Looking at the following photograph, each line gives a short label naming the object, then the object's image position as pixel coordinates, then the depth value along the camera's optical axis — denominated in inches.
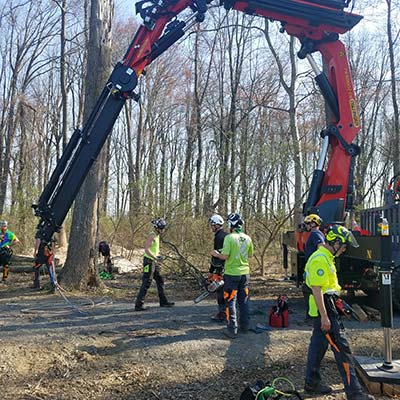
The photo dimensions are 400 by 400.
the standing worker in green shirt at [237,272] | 280.5
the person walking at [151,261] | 344.8
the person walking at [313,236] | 263.4
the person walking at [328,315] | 180.4
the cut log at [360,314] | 327.9
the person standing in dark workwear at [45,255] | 271.3
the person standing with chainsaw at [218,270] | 316.8
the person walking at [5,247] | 509.0
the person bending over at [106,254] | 562.6
